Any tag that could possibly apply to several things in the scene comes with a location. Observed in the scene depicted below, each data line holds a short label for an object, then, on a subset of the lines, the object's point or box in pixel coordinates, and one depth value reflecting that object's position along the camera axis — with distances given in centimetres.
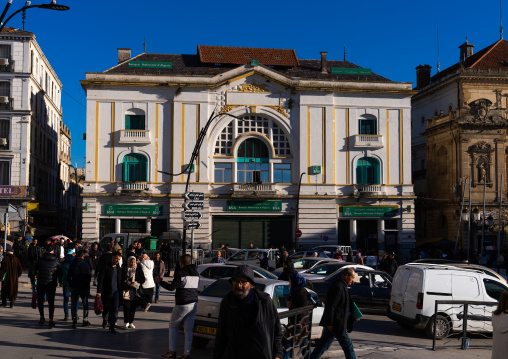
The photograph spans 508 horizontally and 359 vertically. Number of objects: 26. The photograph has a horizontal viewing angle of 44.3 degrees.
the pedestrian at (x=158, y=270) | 1903
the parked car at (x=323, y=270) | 2086
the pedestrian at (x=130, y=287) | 1391
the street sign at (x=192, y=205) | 2116
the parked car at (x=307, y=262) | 2314
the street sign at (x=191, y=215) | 2111
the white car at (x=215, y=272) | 1695
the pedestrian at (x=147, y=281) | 1418
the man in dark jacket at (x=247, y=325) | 636
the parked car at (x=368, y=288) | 1862
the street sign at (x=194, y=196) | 2154
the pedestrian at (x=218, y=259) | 2388
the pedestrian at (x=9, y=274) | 1698
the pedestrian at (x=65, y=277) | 1553
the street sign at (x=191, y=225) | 2092
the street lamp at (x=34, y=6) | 1538
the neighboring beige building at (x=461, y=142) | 5022
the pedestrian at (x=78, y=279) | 1417
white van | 1427
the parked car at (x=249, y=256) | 2962
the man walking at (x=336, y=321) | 1002
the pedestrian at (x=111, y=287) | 1367
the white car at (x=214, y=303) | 1197
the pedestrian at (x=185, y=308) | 1116
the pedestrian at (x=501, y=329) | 789
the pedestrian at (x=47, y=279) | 1453
